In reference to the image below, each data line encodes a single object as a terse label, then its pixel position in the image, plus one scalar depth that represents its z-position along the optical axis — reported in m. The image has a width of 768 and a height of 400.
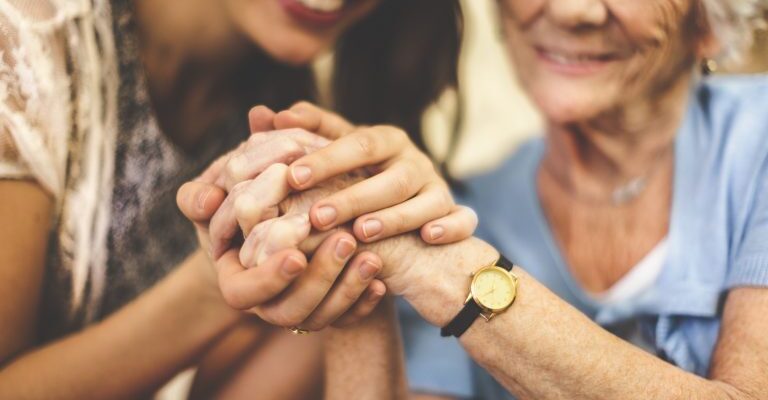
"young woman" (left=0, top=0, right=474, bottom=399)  1.11
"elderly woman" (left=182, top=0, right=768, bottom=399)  1.00
